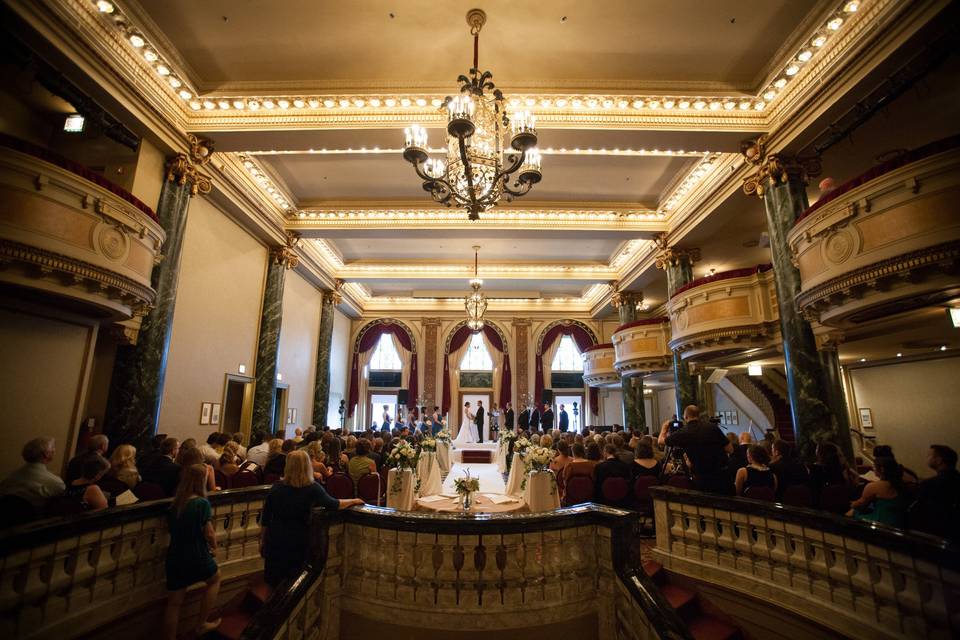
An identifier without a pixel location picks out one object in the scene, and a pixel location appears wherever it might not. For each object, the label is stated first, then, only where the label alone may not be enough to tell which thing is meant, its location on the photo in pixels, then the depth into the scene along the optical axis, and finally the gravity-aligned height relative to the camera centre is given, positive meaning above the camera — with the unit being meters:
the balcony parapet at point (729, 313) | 6.82 +1.61
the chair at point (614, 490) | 4.74 -0.78
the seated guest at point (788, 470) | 3.98 -0.48
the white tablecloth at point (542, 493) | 5.60 -0.96
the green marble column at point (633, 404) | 11.60 +0.30
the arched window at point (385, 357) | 17.31 +2.22
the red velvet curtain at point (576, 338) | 16.89 +2.88
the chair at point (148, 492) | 3.56 -0.61
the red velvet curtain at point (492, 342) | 16.66 +2.55
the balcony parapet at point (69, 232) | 3.89 +1.70
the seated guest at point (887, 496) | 2.93 -0.53
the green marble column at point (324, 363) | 12.70 +1.48
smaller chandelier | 11.78 +2.81
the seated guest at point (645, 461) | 5.08 -0.52
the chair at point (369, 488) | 5.02 -0.81
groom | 14.51 -0.15
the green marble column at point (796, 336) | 5.33 +1.00
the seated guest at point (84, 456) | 3.85 -0.37
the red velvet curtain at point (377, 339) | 16.58 +2.68
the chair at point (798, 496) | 3.87 -0.68
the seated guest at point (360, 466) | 5.21 -0.59
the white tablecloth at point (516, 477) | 7.16 -0.98
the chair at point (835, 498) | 3.96 -0.72
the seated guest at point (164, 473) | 3.80 -0.49
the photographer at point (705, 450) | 3.87 -0.29
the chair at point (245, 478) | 4.43 -0.62
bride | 13.32 -0.52
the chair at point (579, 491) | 4.93 -0.82
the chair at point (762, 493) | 3.86 -0.66
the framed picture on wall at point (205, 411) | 7.48 +0.06
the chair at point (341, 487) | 4.66 -0.74
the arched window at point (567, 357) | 17.39 +2.24
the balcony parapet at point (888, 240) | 3.90 +1.64
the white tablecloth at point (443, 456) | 9.59 -0.88
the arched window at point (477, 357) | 17.22 +2.21
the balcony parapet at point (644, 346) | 9.94 +1.55
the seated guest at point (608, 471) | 4.87 -0.60
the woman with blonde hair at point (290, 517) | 2.78 -0.63
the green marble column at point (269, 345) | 8.90 +1.41
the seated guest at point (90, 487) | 2.99 -0.49
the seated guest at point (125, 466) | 3.56 -0.41
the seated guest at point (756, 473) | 3.95 -0.50
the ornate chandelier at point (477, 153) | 4.28 +2.61
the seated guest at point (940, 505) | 2.68 -0.54
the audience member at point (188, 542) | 2.74 -0.78
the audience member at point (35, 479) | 2.79 -0.41
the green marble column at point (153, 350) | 5.43 +0.80
